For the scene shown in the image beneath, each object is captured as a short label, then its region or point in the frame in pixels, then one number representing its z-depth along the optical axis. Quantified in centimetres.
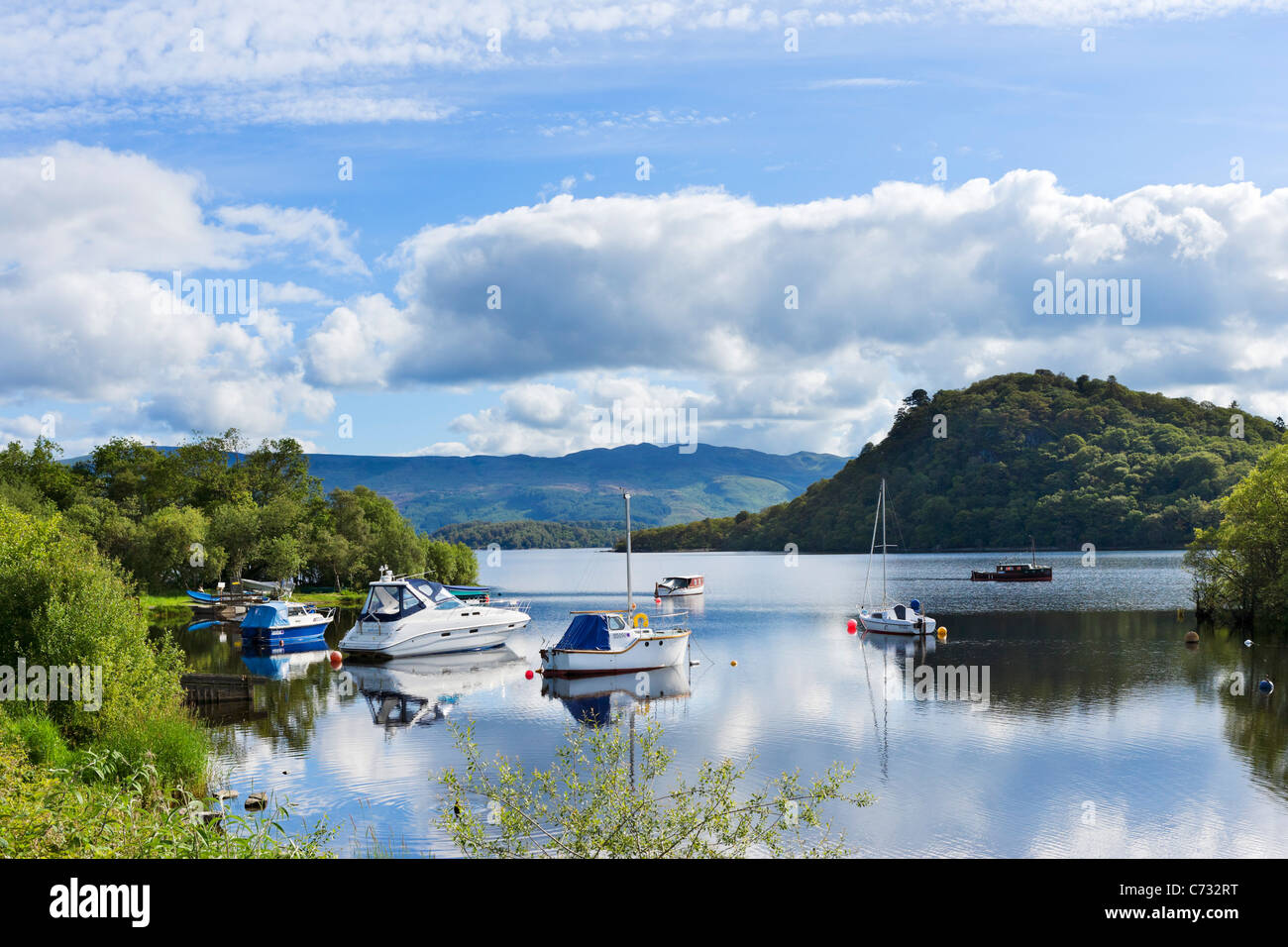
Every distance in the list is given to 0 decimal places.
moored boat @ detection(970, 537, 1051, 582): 9950
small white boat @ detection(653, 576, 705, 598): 9744
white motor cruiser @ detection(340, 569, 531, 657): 5066
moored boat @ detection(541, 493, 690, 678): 4212
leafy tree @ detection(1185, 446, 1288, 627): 5162
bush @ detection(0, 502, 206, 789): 2255
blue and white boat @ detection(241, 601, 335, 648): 5447
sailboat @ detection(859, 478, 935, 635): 5569
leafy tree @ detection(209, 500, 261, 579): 8356
